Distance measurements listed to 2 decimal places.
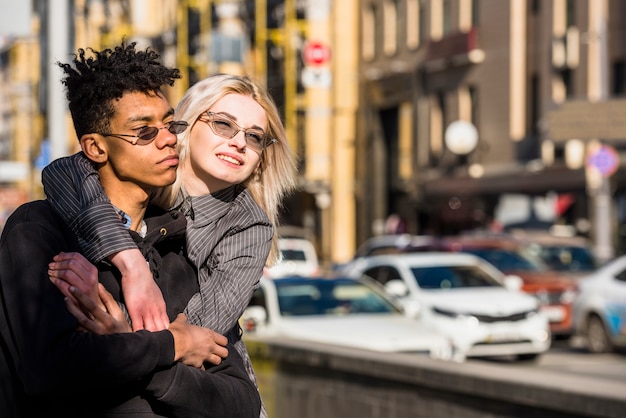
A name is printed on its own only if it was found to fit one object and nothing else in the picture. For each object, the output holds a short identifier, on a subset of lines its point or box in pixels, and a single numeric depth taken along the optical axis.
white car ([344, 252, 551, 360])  20.52
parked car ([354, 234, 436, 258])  29.40
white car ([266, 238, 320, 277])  34.06
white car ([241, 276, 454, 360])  16.17
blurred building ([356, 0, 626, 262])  38.88
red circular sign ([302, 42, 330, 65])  52.38
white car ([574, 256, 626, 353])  21.95
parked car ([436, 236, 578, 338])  24.84
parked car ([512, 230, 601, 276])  27.54
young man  3.22
